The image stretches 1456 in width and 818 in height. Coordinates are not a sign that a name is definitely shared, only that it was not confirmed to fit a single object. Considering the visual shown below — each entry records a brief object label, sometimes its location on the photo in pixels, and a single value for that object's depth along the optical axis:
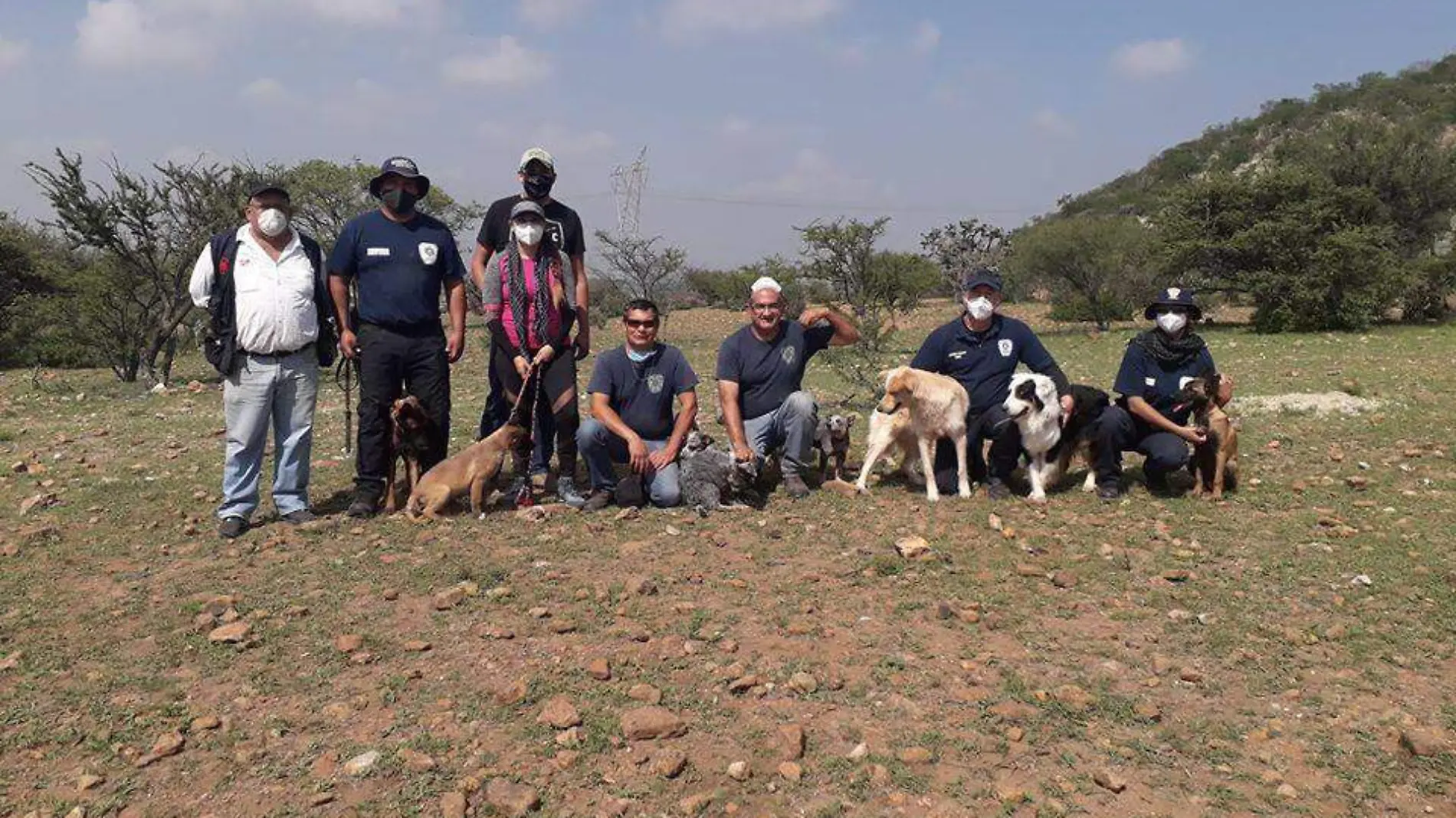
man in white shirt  5.77
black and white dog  6.29
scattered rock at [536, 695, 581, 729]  3.35
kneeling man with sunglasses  6.38
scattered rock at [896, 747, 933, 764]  3.12
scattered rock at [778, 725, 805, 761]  3.15
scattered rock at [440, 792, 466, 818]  2.83
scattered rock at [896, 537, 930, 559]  5.25
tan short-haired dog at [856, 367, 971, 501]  6.34
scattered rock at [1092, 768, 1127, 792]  2.94
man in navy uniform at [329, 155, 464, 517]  5.99
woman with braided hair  6.18
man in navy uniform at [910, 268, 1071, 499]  6.59
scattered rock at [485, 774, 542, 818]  2.84
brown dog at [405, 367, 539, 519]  6.15
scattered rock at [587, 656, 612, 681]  3.73
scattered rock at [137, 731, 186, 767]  3.15
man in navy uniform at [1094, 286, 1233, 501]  6.47
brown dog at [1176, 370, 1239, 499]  6.31
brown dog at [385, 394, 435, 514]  6.13
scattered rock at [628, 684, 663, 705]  3.54
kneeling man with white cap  6.62
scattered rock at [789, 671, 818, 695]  3.62
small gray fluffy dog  6.39
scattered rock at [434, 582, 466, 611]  4.55
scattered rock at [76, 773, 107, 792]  2.98
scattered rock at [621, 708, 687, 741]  3.27
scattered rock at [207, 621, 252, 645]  4.13
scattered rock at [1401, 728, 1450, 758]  3.09
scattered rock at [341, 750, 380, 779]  3.07
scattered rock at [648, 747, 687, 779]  3.05
